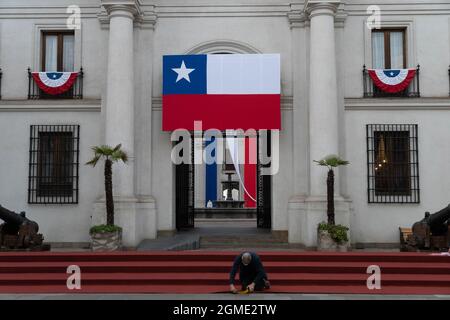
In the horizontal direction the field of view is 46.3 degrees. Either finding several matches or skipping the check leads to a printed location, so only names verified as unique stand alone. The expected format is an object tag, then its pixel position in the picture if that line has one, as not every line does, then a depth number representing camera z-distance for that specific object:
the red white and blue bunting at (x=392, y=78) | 17.55
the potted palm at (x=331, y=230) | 15.24
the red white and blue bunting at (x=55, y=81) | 17.86
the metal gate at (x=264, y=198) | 19.39
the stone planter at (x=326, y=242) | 15.27
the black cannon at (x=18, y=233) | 14.82
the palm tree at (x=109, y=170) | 15.54
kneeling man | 11.20
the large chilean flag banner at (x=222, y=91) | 17.17
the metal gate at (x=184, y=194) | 18.61
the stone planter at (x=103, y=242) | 15.31
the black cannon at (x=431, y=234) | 14.57
